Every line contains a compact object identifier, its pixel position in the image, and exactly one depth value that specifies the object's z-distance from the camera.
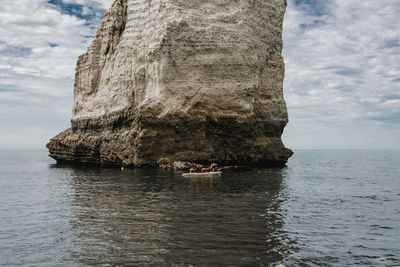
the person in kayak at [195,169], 33.64
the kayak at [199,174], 32.12
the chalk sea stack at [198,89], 38.47
